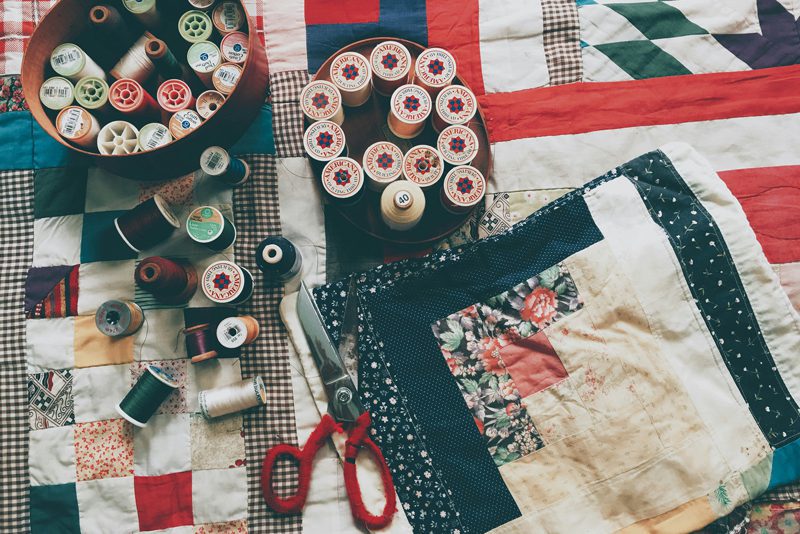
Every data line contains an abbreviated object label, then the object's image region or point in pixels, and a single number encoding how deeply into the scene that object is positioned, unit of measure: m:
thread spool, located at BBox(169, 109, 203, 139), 1.08
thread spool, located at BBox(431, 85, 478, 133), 1.09
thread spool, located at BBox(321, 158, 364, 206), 1.06
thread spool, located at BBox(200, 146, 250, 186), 1.08
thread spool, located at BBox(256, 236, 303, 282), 1.07
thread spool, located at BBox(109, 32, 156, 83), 1.10
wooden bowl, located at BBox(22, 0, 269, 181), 1.05
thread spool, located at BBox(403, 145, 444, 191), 1.08
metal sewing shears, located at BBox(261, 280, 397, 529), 1.07
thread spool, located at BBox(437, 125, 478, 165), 1.09
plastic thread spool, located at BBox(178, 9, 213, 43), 1.10
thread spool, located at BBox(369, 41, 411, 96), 1.10
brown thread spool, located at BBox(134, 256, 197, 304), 1.04
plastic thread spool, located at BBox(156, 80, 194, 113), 1.09
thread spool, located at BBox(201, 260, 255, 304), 1.08
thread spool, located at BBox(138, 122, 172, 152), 1.07
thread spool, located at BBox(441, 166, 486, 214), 1.07
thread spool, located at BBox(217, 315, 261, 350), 1.08
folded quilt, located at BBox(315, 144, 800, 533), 1.04
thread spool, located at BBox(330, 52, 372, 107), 1.09
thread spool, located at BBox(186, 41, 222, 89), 1.09
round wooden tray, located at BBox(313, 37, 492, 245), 1.12
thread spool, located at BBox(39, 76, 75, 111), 1.08
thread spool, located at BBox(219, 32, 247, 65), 1.09
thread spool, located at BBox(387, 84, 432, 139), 1.08
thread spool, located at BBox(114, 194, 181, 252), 1.09
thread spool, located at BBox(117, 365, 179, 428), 1.07
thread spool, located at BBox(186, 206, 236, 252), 1.09
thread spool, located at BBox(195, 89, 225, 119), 1.09
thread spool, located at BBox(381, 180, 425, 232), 1.05
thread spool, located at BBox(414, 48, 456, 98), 1.10
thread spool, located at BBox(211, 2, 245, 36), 1.11
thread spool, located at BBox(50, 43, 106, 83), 1.08
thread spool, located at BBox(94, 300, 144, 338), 1.09
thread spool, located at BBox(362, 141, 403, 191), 1.07
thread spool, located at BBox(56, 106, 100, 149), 1.05
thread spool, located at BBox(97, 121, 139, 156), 1.07
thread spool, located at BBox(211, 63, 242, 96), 1.08
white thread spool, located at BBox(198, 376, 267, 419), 1.08
